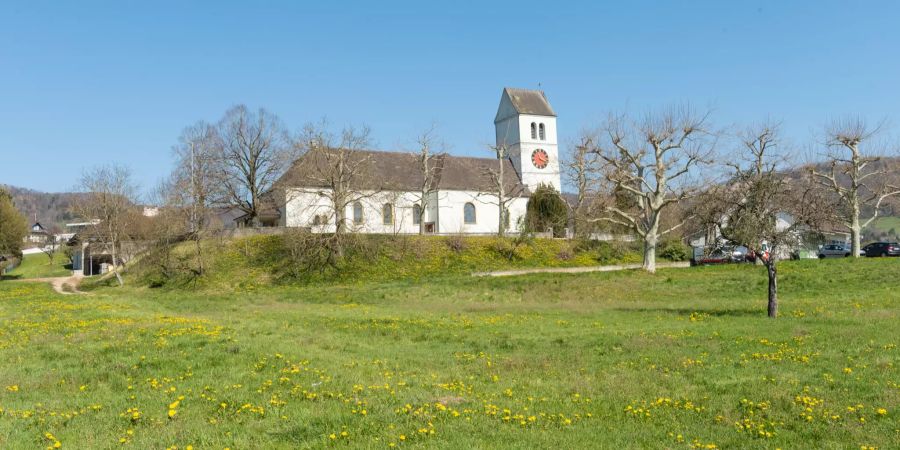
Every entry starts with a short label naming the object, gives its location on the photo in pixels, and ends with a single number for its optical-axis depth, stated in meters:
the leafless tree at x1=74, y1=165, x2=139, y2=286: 54.84
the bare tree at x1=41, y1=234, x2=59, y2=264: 96.43
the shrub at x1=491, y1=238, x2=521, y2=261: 56.59
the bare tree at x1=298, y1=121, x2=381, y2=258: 50.78
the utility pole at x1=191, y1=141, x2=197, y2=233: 53.94
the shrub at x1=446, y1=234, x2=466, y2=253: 55.91
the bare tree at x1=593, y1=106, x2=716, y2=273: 42.25
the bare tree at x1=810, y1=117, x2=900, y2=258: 46.84
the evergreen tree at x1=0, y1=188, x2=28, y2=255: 73.19
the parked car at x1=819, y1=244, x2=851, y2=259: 60.01
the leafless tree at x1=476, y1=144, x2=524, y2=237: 65.44
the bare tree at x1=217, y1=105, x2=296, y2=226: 61.12
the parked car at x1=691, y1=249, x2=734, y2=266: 54.08
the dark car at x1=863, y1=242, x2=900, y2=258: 56.25
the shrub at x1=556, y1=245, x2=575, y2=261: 58.56
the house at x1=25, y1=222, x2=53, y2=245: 118.31
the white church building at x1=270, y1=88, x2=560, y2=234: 58.78
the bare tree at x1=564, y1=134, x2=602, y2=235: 50.06
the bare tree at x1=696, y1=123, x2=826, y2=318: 22.72
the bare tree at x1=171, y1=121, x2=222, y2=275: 54.23
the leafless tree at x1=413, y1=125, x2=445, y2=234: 60.53
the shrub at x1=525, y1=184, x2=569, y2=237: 68.31
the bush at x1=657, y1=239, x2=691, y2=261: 60.28
